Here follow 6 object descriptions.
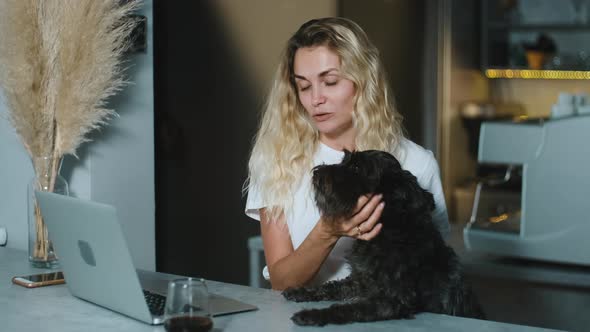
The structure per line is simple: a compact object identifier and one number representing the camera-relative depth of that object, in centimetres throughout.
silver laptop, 174
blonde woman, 240
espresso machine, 310
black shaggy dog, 196
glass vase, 253
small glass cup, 152
